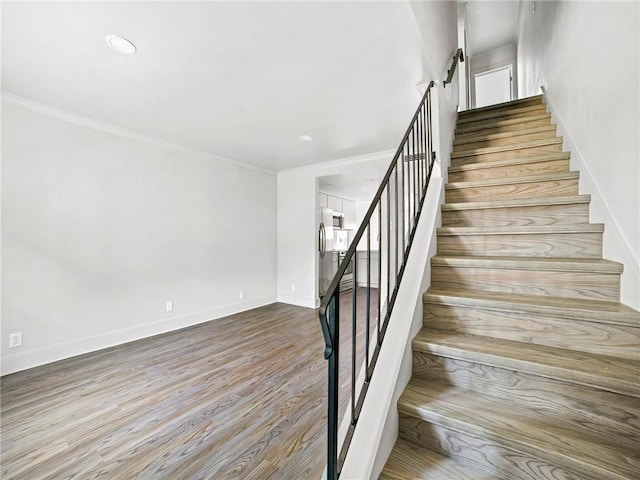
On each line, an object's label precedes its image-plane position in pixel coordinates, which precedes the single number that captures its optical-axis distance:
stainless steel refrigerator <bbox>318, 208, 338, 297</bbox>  5.37
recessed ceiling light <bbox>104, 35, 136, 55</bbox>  1.76
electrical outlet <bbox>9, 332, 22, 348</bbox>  2.49
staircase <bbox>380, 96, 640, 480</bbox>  0.96
